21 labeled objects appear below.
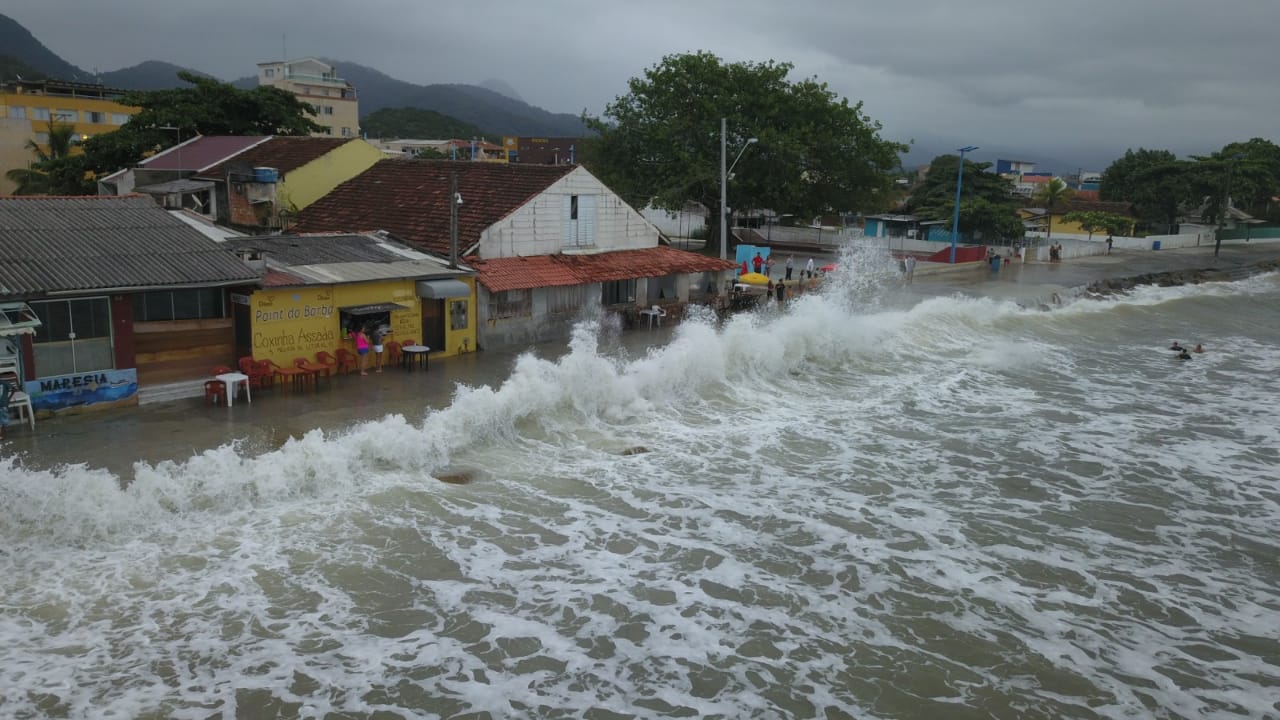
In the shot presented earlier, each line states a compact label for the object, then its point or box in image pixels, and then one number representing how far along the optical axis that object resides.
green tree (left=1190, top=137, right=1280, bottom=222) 69.19
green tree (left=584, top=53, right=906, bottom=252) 44.28
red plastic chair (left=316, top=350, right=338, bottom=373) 20.12
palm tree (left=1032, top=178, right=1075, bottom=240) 68.88
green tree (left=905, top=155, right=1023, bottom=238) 54.19
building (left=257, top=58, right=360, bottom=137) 89.38
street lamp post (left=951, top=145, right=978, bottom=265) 48.86
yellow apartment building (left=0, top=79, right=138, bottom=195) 63.56
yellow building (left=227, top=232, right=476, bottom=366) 19.17
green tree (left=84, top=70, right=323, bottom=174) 38.69
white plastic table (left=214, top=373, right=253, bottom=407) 17.64
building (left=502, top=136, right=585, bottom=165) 94.62
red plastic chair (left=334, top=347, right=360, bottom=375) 20.50
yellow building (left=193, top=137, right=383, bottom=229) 29.20
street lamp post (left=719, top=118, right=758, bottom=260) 33.51
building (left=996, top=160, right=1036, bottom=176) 96.15
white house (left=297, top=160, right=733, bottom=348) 24.64
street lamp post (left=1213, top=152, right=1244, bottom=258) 63.38
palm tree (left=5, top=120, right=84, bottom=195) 40.44
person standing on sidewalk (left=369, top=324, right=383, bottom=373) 21.03
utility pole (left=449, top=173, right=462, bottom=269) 22.81
